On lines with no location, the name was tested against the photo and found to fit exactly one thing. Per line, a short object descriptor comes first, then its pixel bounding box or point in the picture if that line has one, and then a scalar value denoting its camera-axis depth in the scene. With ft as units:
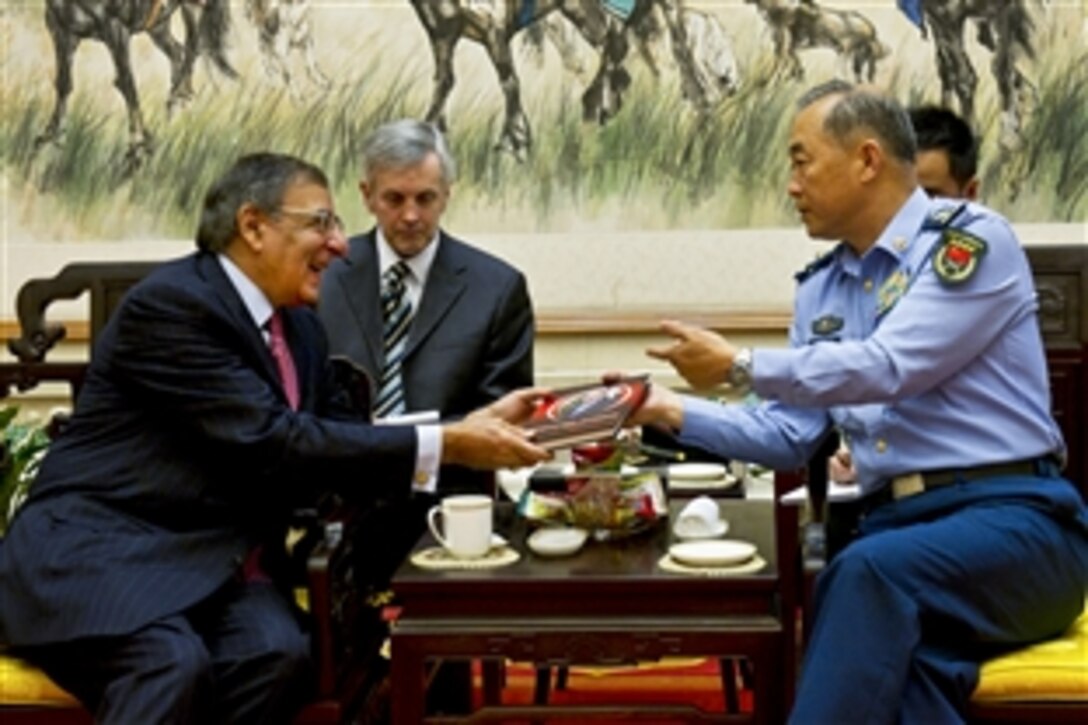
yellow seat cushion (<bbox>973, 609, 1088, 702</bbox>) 8.03
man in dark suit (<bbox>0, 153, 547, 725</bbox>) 8.43
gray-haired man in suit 11.82
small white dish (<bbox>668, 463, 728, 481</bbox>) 12.26
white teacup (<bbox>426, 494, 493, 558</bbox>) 8.66
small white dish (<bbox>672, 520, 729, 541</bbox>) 9.02
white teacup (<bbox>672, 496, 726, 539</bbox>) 9.04
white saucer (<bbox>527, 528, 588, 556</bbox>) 8.70
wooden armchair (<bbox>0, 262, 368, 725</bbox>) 8.66
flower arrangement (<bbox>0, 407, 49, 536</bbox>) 10.75
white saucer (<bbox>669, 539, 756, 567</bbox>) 8.29
